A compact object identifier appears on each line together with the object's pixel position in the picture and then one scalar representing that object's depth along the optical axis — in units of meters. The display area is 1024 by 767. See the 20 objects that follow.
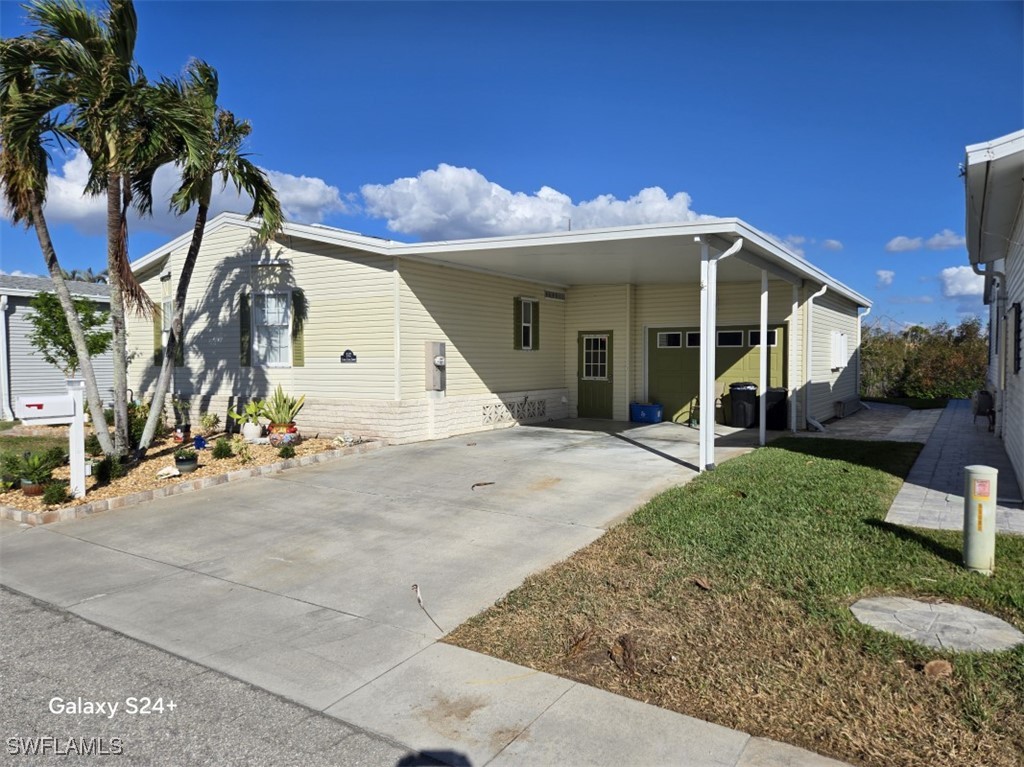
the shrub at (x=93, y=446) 9.95
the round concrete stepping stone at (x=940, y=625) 3.79
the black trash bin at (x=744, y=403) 13.84
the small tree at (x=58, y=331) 14.10
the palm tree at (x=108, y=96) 8.12
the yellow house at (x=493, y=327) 11.48
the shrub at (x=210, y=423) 13.38
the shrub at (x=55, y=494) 7.67
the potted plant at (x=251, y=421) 11.78
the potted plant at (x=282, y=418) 11.39
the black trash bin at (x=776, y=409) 13.60
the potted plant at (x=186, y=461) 9.20
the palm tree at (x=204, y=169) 8.96
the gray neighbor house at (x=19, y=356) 16.97
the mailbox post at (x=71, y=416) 7.73
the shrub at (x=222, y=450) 10.11
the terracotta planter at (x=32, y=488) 8.09
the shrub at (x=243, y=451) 10.10
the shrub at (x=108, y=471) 8.60
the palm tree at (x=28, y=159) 8.12
